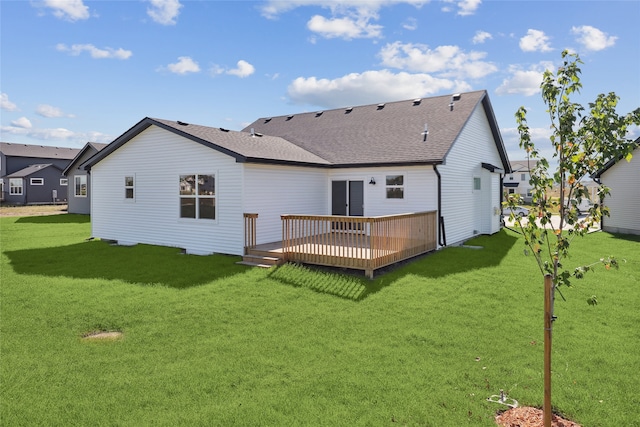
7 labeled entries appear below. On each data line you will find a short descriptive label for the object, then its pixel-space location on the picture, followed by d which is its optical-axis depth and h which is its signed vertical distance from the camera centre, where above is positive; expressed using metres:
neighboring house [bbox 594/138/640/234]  19.39 +0.17
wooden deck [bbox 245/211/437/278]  9.85 -1.25
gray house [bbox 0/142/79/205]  42.19 +2.80
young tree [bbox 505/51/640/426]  3.74 +0.35
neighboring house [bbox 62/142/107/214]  29.69 +1.31
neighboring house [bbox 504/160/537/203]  58.86 +3.29
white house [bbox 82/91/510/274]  12.63 +0.87
